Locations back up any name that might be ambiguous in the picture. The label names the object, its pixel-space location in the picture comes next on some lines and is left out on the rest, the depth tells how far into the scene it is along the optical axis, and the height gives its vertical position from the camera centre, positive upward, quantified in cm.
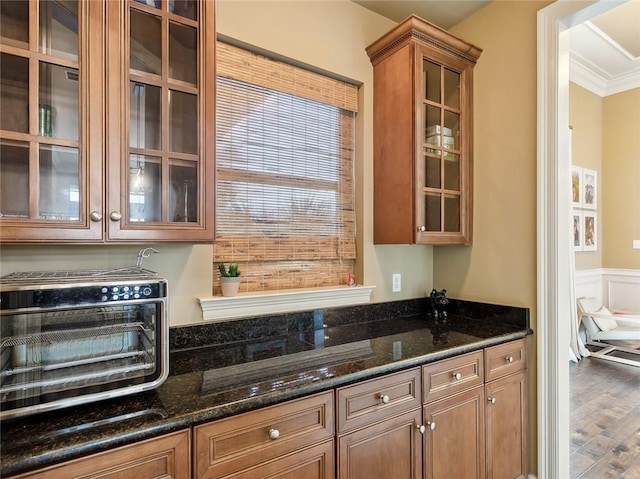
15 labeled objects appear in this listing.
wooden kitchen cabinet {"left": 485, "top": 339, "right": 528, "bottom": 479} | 179 -91
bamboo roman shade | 185 +39
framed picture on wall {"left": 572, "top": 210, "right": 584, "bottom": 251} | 445 +10
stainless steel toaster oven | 93 -29
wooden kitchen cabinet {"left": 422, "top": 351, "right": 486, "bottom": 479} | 156 -83
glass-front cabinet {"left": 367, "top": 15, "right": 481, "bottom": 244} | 203 +63
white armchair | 413 -113
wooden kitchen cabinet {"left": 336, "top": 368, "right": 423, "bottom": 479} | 132 -75
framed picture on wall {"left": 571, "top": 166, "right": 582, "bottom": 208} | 446 +66
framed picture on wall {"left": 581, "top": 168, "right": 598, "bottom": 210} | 464 +65
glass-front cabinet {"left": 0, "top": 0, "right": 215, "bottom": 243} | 106 +40
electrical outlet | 237 -30
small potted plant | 174 -20
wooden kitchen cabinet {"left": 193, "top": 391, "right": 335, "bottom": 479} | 106 -66
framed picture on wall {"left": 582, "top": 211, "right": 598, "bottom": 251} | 462 +10
